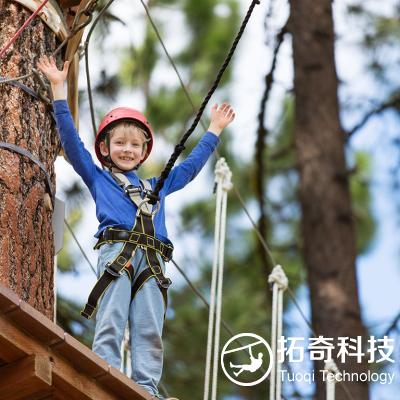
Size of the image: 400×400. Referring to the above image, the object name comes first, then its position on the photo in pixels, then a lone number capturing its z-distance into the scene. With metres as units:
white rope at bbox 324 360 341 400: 8.60
